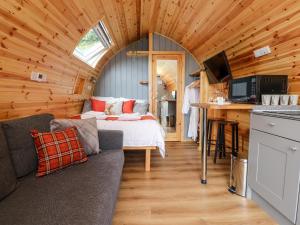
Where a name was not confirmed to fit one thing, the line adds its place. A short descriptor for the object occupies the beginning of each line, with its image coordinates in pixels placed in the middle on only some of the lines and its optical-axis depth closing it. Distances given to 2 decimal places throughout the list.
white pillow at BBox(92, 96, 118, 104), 4.26
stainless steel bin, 2.07
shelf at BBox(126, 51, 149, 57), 4.60
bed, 2.72
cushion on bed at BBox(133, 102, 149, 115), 4.22
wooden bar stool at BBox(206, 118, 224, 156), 3.32
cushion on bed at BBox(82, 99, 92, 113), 4.08
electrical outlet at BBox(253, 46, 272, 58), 2.27
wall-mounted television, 2.75
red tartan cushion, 1.50
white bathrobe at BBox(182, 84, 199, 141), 4.27
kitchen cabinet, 1.43
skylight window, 3.22
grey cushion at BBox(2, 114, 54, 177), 1.40
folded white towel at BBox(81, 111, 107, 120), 3.33
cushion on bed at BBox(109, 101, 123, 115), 4.07
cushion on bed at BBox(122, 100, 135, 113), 4.19
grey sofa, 0.96
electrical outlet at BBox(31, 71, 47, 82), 2.02
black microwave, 2.14
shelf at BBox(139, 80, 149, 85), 4.75
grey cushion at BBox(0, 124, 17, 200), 1.14
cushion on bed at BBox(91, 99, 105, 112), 4.16
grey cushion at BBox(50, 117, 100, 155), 1.88
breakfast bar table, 2.36
